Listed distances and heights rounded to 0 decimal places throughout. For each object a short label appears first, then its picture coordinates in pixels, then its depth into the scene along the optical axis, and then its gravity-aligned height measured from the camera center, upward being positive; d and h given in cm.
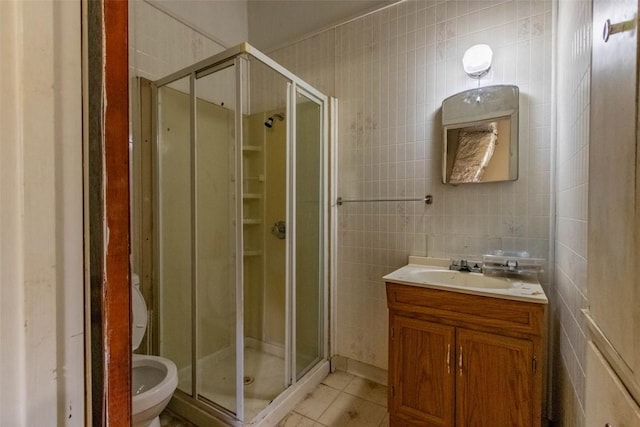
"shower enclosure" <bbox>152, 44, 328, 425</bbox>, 170 -7
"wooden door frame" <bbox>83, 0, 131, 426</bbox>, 35 +0
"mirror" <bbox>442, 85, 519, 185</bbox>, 154 +39
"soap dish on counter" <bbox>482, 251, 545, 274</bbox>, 147 -28
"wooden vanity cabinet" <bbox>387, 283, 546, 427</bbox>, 119 -66
